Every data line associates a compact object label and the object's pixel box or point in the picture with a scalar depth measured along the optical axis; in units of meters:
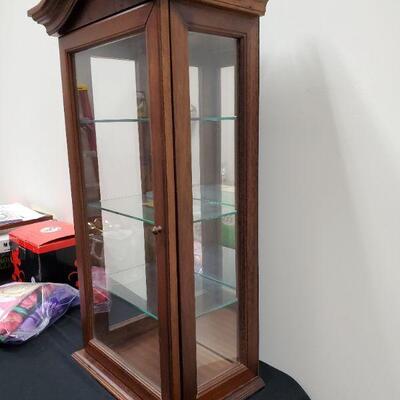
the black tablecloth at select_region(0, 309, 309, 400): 1.22
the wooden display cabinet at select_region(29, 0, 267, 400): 0.92
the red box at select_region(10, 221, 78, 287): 1.78
